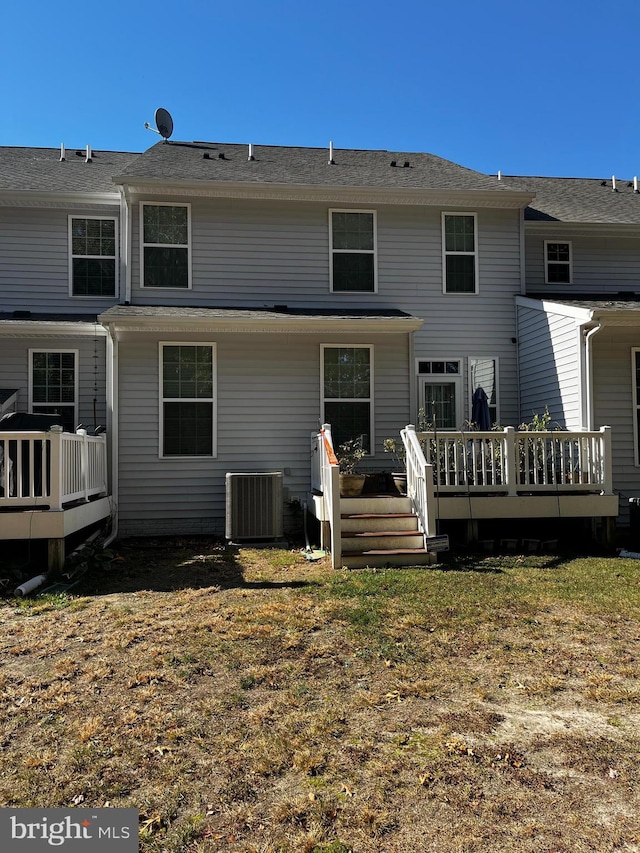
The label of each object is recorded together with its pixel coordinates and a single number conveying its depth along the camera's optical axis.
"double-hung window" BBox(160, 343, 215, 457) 10.27
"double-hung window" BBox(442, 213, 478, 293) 11.51
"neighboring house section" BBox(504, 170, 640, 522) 9.92
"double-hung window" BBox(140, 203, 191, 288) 10.84
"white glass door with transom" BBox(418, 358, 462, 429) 11.21
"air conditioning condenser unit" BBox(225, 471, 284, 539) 9.26
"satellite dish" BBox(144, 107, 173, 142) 13.01
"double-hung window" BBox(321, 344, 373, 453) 10.60
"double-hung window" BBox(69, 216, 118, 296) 11.31
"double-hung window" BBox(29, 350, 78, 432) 10.67
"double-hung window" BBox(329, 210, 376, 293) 11.34
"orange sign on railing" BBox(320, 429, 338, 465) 7.97
